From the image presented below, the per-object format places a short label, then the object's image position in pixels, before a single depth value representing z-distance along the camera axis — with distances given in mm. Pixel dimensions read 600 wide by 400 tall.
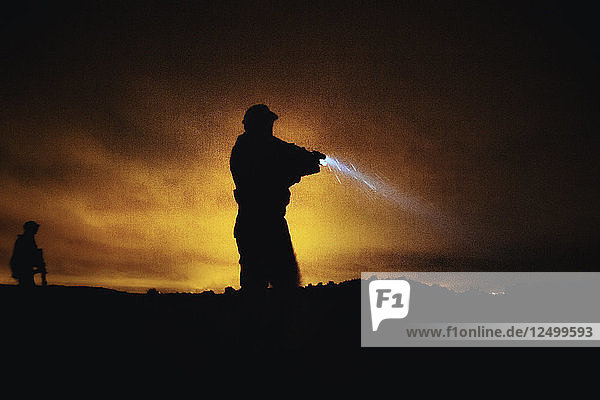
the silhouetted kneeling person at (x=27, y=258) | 12578
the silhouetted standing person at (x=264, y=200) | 9016
